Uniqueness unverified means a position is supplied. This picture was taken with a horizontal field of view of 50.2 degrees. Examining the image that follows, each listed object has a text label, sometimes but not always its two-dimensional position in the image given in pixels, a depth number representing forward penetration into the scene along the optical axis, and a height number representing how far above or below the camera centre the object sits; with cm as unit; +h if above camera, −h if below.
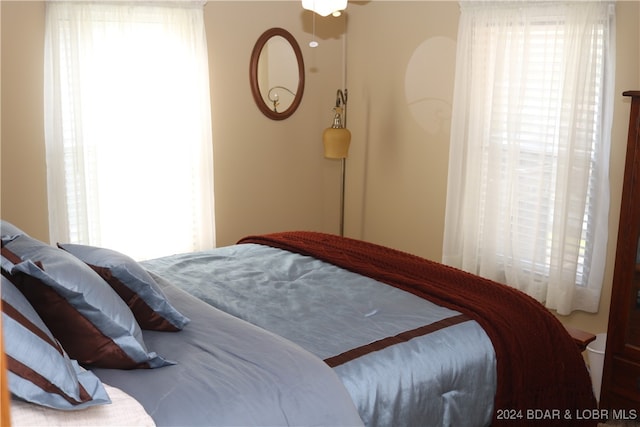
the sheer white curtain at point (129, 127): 392 -16
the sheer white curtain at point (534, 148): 359 -24
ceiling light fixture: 339 +48
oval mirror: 471 +20
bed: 189 -78
